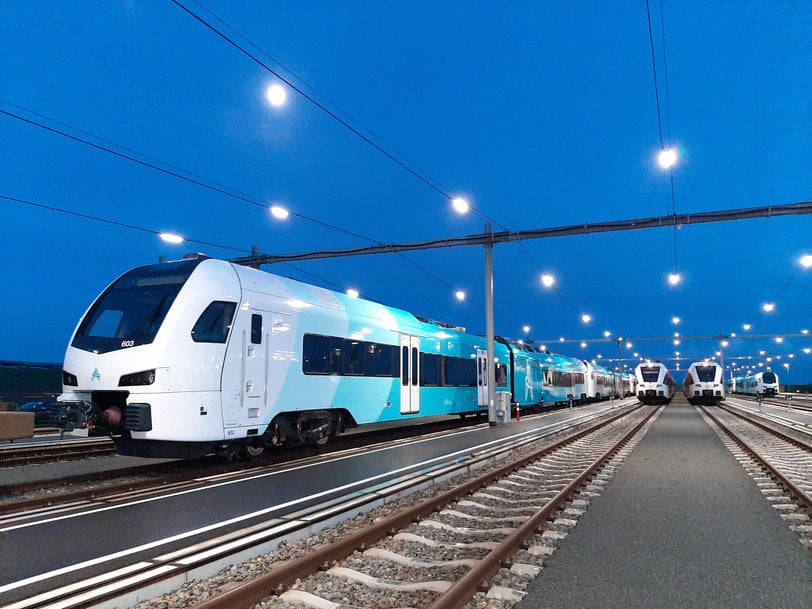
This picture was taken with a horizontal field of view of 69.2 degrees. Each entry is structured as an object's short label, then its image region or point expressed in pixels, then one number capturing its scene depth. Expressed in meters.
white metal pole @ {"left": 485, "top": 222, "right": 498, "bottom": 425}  22.62
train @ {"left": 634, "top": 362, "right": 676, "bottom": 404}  46.28
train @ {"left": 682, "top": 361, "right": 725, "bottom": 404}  44.44
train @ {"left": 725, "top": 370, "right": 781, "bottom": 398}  68.72
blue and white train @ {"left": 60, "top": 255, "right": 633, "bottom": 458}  9.57
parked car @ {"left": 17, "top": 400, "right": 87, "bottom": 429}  9.63
